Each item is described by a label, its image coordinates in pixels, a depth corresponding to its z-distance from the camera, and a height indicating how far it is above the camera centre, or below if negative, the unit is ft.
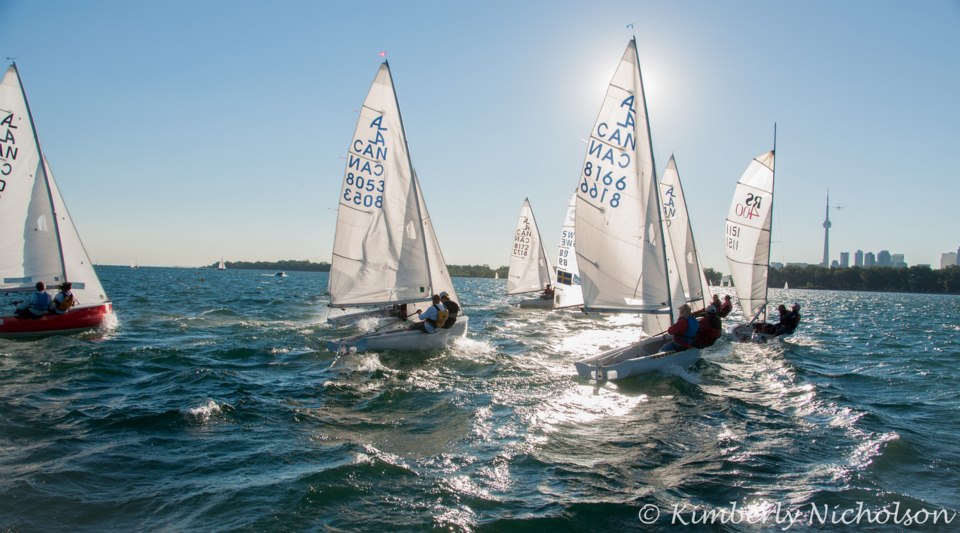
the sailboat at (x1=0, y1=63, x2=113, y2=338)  49.03 +2.70
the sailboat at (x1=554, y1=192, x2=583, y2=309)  85.05 +1.79
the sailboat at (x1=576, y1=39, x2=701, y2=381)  39.09 +4.53
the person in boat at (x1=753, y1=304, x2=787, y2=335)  61.46 -4.01
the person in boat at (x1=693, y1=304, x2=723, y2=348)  38.27 -2.88
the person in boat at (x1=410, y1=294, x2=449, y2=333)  43.73 -3.34
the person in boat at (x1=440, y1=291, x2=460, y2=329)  46.26 -2.52
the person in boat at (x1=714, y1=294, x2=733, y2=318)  56.51 -2.01
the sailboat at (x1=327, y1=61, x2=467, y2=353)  46.50 +3.96
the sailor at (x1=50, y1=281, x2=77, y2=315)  49.70 -3.74
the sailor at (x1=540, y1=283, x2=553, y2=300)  98.17 -2.43
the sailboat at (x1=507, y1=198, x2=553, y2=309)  104.88 +3.48
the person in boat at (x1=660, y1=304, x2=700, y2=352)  37.55 -3.00
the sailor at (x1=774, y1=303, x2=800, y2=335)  61.52 -3.32
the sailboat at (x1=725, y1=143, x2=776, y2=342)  64.75 +6.30
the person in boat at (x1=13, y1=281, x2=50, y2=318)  48.01 -4.19
